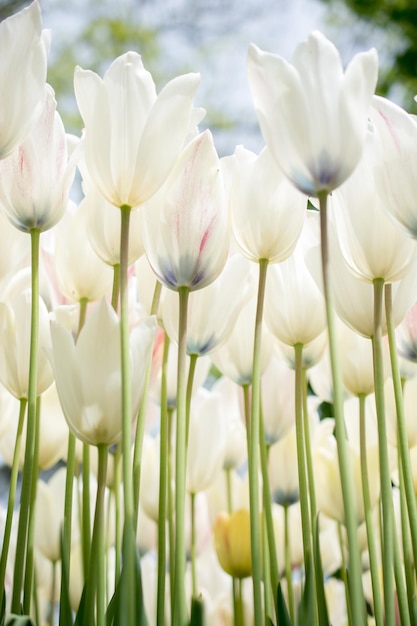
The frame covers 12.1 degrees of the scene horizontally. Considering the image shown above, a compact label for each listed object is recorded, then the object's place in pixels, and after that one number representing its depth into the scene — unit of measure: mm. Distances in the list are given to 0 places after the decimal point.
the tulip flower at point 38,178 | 953
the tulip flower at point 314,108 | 881
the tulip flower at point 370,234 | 934
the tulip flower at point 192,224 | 938
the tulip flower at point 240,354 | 1104
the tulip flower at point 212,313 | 1015
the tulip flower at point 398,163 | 910
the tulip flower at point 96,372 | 903
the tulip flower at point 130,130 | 928
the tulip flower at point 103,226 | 983
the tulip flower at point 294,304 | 1021
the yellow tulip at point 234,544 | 1147
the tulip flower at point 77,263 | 1043
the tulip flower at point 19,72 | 918
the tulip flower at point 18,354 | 1008
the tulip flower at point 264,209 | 959
